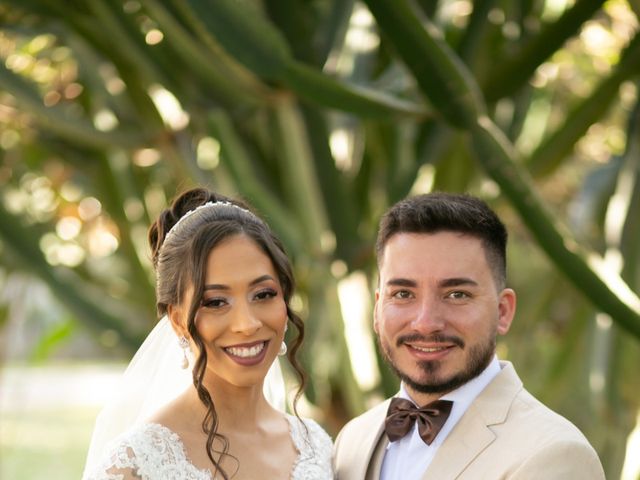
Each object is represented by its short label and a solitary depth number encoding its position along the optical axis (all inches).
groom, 127.3
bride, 129.6
